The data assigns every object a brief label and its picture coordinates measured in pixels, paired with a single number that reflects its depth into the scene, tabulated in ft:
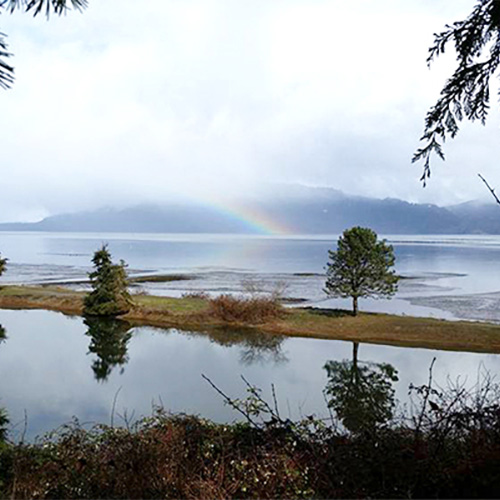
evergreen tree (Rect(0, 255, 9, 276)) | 152.97
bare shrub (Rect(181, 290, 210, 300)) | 134.99
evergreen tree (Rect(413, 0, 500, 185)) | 13.73
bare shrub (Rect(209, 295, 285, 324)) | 112.06
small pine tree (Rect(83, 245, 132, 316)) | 120.88
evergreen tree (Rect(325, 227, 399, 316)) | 105.52
